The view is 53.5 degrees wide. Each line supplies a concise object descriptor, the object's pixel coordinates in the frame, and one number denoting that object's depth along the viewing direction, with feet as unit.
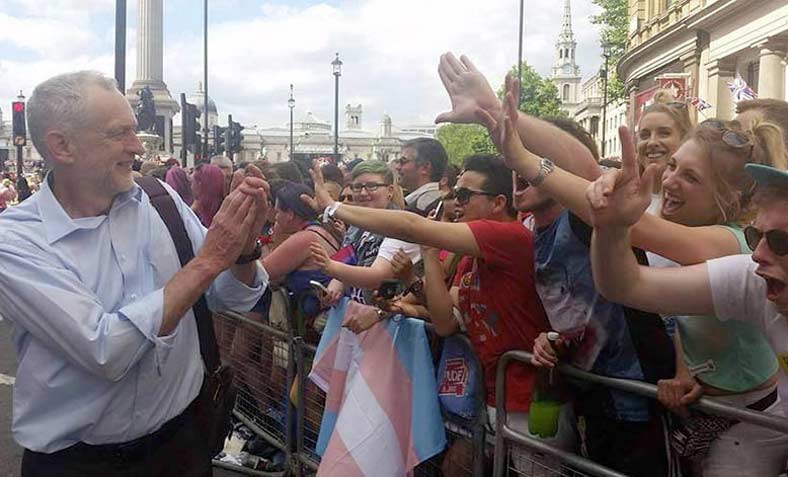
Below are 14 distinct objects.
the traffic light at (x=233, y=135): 98.07
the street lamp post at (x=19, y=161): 55.77
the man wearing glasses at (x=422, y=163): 20.39
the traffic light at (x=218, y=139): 92.79
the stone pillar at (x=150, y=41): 145.18
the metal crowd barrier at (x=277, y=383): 14.80
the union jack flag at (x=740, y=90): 19.74
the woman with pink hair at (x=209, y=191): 19.40
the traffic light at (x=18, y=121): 53.11
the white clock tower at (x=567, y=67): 568.41
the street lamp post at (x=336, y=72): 135.13
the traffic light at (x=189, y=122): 68.09
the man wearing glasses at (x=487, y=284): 10.03
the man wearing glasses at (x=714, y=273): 6.23
